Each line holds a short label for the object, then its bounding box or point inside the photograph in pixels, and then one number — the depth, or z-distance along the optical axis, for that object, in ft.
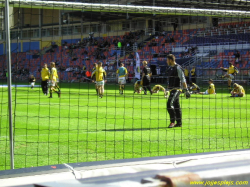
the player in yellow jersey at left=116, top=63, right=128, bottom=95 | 56.90
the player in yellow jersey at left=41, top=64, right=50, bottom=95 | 71.66
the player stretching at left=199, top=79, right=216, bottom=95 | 71.51
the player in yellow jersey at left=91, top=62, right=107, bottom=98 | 65.88
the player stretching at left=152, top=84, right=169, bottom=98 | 74.79
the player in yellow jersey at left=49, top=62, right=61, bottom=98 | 68.44
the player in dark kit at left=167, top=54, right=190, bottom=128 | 34.32
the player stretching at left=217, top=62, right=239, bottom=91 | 69.96
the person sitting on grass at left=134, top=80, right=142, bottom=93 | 78.20
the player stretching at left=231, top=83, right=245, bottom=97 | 68.08
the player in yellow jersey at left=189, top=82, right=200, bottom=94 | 74.69
